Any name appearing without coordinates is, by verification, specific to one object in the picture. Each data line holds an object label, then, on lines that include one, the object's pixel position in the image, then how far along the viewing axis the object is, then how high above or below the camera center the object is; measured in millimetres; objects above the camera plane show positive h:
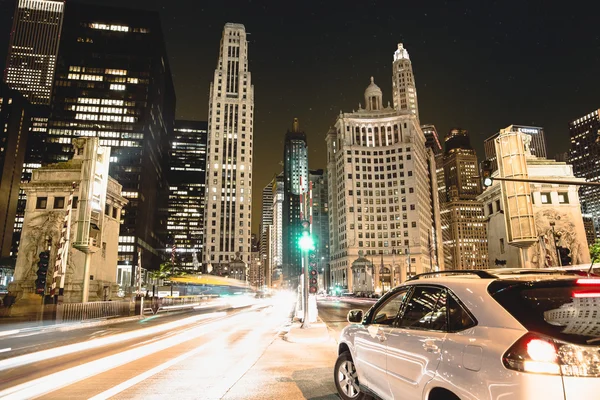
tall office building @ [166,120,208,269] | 174750 +43067
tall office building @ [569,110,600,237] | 161125 +52761
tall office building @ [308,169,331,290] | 162875 +4948
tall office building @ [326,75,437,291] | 126125 +28170
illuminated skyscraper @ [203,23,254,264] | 135375 +43398
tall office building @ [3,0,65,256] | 118538 +36706
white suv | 2475 -516
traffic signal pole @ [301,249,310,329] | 15709 -551
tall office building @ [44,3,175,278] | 97562 +48020
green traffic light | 16844 +1525
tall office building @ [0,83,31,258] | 102562 +34909
